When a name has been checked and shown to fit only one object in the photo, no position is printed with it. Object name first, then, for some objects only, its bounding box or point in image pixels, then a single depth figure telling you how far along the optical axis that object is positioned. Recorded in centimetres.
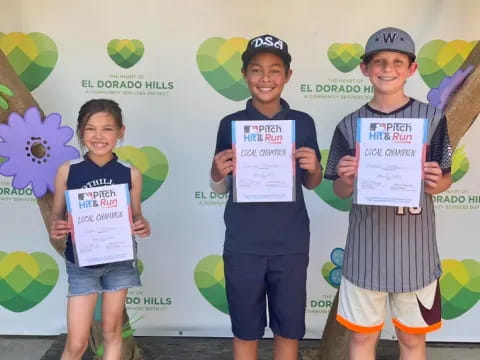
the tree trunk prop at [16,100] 261
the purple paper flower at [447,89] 267
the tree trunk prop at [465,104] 256
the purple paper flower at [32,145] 248
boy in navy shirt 234
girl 234
